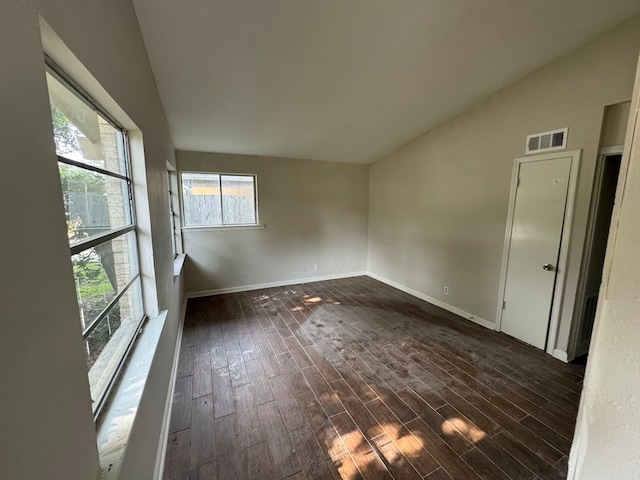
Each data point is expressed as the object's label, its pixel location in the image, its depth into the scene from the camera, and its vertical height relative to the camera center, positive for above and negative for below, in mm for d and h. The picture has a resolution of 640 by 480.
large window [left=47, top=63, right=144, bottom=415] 936 -86
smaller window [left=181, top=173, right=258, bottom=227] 4188 +87
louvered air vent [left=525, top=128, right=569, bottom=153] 2523 +689
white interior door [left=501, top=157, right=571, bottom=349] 2604 -399
